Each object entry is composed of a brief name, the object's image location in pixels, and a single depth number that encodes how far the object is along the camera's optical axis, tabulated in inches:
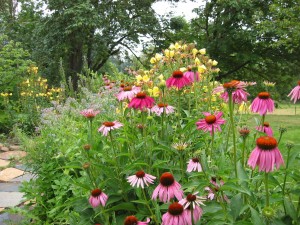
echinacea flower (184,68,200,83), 64.8
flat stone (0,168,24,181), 140.9
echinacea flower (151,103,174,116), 56.5
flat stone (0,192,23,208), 109.4
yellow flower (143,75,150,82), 93.7
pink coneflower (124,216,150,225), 36.9
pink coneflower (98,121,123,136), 52.9
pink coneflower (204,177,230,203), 45.0
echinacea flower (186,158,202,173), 46.6
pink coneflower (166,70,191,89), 55.8
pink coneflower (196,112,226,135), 44.8
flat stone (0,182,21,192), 125.2
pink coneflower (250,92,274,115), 39.9
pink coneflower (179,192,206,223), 35.9
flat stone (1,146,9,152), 187.9
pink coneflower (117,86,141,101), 59.6
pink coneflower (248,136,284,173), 31.2
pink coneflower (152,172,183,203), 37.7
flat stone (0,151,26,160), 172.3
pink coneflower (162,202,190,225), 34.4
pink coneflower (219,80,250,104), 40.8
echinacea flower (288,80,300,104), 42.4
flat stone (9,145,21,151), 191.0
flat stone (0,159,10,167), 160.0
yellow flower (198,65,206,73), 78.1
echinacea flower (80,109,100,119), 55.4
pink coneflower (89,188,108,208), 46.1
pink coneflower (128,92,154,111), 51.1
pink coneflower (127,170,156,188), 43.0
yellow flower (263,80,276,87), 56.5
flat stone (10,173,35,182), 137.4
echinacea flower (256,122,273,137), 46.2
